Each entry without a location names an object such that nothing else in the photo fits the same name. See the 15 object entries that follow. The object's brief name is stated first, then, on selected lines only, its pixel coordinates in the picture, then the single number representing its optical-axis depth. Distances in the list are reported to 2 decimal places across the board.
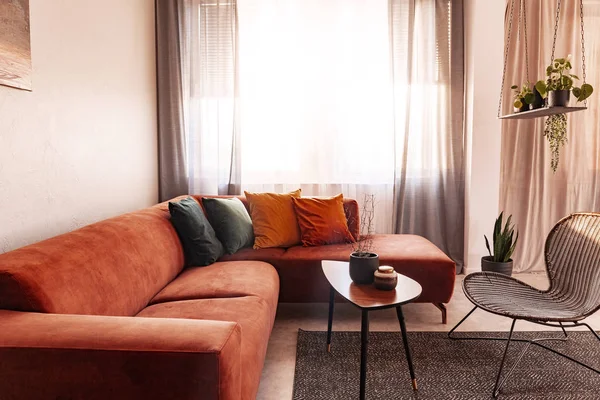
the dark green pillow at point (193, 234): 2.67
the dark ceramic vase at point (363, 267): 2.09
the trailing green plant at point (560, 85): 2.29
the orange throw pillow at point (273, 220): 3.14
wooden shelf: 2.29
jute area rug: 2.00
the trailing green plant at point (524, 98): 2.54
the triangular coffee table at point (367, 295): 1.79
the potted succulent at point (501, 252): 3.35
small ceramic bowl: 2.00
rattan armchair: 2.07
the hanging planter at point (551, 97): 2.31
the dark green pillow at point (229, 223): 2.97
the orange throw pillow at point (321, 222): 3.19
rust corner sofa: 1.16
